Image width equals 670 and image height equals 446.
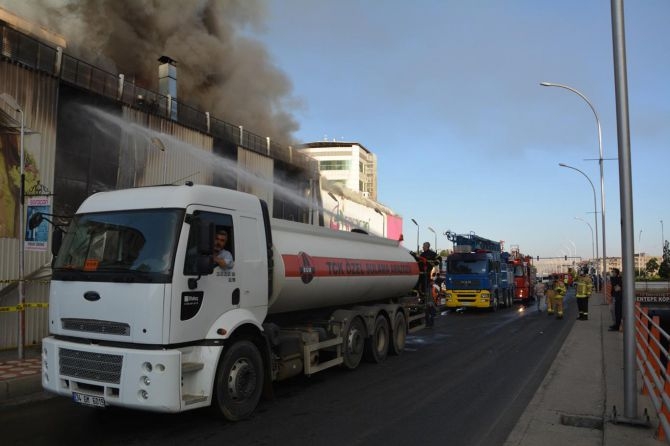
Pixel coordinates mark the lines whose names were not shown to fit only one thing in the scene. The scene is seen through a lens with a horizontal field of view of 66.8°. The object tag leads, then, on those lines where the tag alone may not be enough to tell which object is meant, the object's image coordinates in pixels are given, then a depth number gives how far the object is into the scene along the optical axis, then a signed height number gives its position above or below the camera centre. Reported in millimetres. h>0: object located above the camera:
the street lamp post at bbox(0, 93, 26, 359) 8172 -469
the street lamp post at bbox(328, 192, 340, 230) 30766 +3390
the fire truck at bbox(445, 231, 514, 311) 20734 -686
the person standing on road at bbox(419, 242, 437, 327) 12250 -253
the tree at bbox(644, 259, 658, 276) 74875 -1087
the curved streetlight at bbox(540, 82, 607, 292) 24891 +3653
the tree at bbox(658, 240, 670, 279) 49688 -453
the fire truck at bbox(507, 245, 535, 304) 27344 -885
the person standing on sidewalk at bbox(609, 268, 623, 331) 12930 -975
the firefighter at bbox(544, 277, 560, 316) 19438 -1492
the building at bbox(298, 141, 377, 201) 96688 +19178
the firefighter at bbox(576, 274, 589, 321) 16266 -1118
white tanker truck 4723 -462
